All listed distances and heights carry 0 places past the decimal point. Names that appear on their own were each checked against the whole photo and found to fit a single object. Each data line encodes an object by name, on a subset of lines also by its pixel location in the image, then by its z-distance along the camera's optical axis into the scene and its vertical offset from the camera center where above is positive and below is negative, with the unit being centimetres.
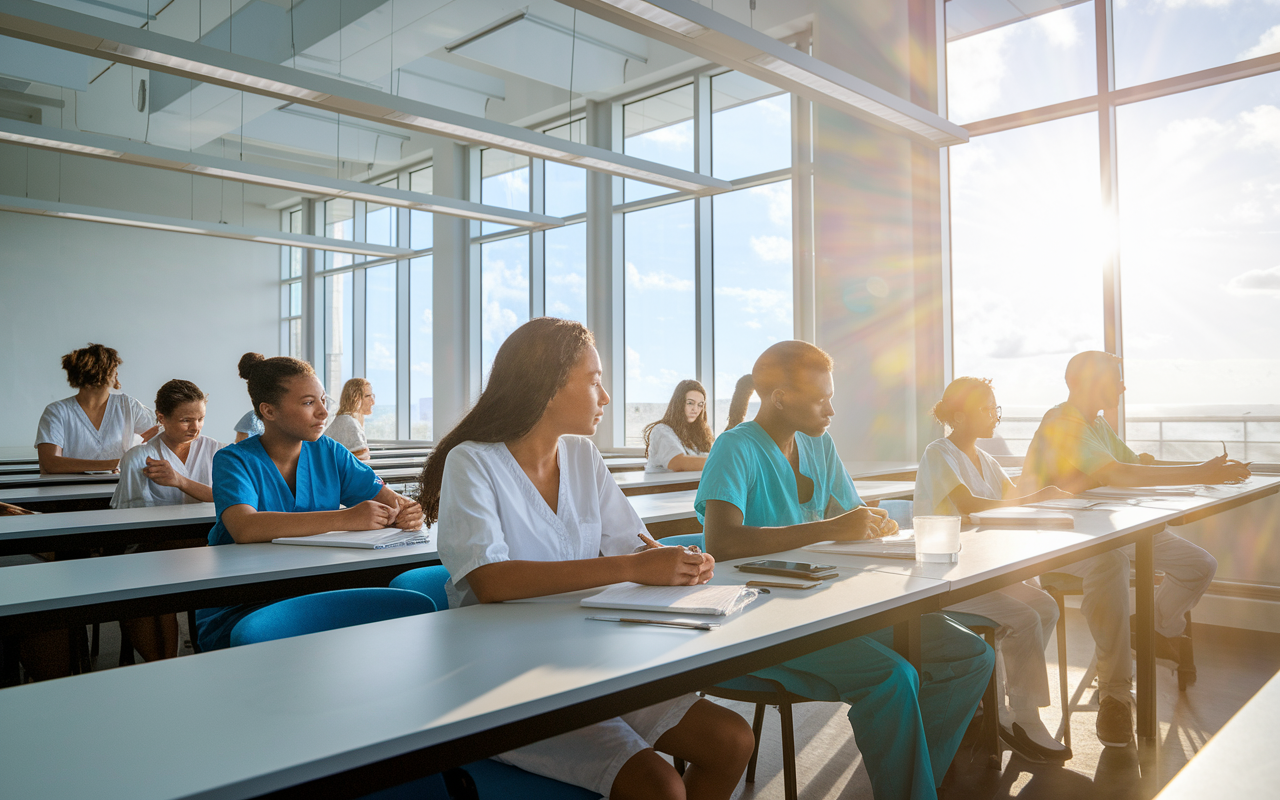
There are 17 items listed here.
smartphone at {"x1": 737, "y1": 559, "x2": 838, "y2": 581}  160 -29
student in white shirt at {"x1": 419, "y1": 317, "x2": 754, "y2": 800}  124 -20
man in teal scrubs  157 -27
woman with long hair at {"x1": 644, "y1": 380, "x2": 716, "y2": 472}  461 -6
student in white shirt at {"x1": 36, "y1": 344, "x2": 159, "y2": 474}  432 +2
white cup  172 -24
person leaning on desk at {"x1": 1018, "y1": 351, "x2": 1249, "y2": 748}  323 -21
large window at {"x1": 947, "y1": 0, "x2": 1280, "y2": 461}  441 +112
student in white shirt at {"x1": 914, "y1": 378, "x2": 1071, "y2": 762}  239 -28
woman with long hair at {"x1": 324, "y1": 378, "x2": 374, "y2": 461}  513 +5
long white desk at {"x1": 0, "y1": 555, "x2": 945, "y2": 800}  78 -31
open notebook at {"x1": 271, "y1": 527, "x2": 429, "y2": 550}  211 -30
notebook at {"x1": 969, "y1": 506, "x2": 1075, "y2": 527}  233 -28
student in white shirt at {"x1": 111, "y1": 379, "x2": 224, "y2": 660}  307 -17
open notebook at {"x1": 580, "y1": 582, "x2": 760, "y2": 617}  131 -29
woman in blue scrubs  223 -15
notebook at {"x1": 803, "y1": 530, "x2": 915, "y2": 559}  187 -29
